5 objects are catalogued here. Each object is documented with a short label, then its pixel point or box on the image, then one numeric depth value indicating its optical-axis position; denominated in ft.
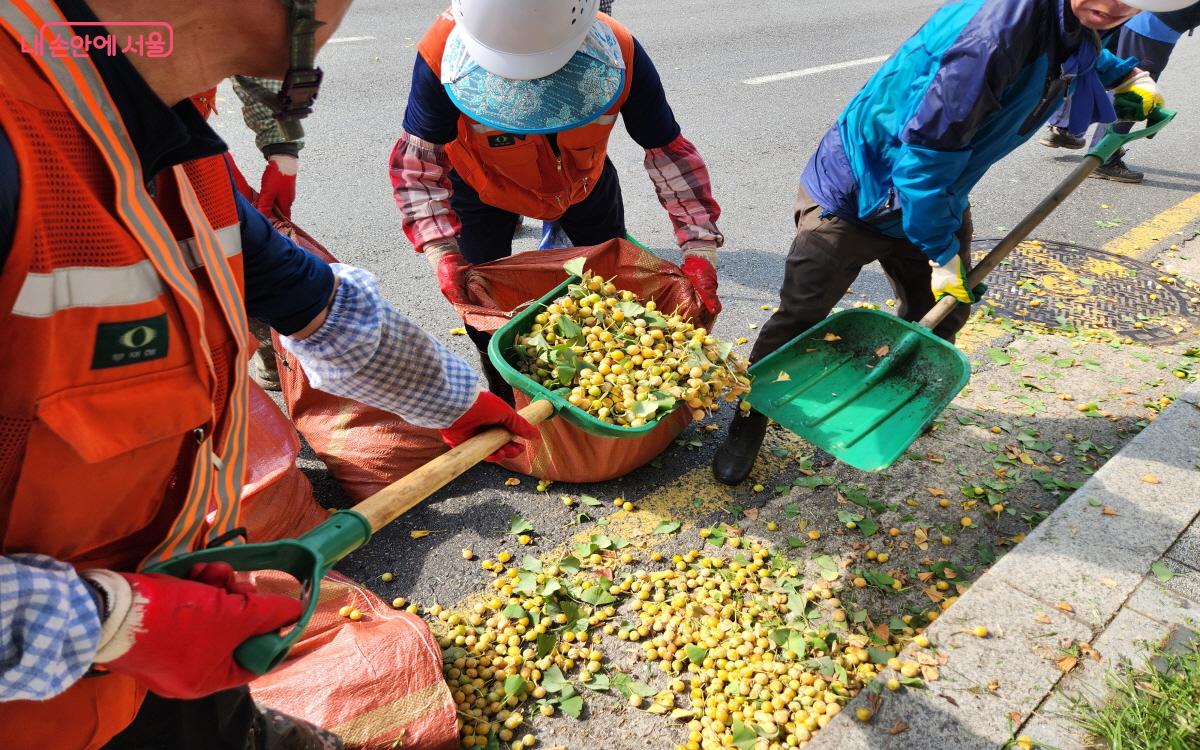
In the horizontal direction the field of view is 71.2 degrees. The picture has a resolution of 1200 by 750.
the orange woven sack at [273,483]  8.85
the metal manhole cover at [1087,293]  14.61
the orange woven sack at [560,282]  10.14
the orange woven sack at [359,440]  10.09
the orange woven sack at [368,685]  7.16
